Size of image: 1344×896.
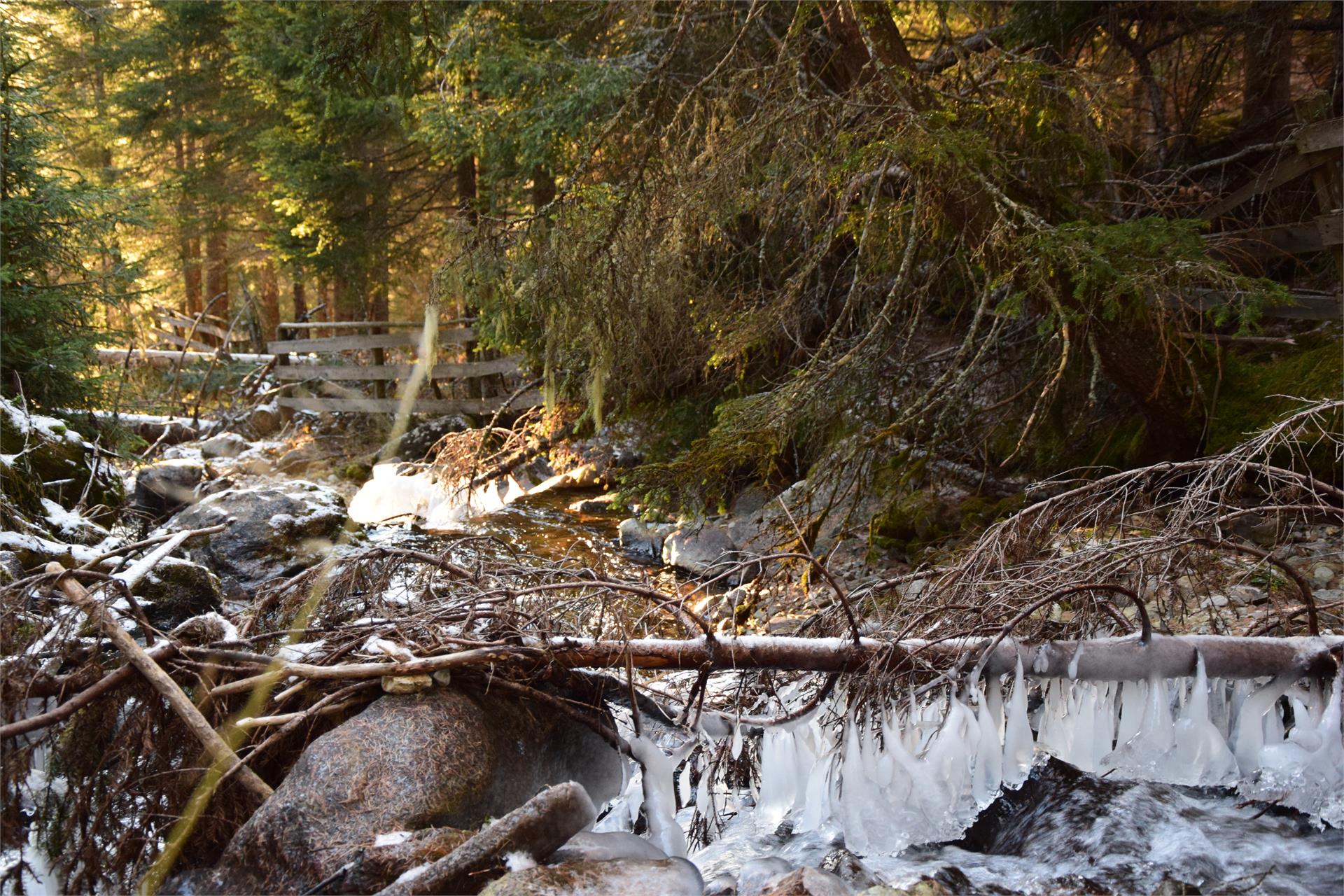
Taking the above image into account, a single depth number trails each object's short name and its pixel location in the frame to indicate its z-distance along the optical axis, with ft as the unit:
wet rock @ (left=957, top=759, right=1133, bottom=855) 11.50
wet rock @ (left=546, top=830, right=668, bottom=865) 10.05
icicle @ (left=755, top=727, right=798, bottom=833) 11.02
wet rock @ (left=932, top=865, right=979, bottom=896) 10.36
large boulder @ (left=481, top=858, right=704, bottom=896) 8.86
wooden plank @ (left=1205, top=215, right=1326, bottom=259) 19.63
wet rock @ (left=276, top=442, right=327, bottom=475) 42.60
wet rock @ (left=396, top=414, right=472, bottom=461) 43.09
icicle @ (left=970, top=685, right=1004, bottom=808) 10.32
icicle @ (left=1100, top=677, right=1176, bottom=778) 10.64
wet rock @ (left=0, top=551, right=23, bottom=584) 16.65
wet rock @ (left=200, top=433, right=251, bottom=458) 44.70
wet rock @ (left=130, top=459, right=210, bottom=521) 30.17
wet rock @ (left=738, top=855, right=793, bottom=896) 10.34
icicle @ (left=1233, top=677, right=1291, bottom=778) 10.55
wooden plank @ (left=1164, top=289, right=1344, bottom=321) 19.48
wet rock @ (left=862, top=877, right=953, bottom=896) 9.93
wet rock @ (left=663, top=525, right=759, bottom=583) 25.36
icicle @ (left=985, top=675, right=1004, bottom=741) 10.66
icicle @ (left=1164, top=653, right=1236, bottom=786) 10.46
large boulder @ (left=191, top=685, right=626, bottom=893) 9.80
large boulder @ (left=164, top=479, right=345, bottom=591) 25.32
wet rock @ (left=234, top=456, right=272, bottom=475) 40.83
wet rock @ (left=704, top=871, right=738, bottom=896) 10.19
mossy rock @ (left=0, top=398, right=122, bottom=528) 20.58
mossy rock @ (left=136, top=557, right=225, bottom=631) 19.53
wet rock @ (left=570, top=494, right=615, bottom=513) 32.83
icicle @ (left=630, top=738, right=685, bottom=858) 11.10
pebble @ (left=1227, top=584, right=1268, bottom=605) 15.57
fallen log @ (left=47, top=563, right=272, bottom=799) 10.24
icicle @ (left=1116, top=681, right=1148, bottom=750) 10.72
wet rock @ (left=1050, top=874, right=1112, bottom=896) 10.21
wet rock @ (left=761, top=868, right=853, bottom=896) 9.34
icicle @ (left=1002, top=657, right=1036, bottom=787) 10.34
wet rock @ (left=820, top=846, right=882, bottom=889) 10.54
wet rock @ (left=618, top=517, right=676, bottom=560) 27.63
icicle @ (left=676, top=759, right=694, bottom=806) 11.88
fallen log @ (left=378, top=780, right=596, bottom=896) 8.96
